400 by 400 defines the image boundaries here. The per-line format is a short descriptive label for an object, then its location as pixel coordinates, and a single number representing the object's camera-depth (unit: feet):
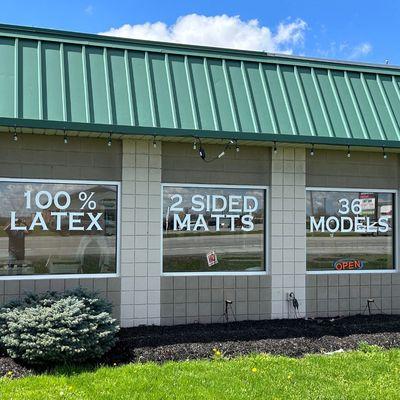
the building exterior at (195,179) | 26.16
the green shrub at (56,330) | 20.59
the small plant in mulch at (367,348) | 24.52
